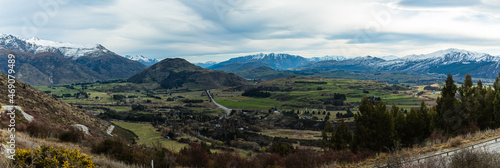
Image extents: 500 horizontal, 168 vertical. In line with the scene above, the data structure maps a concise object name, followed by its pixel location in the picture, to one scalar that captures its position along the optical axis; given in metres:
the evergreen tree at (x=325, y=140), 54.62
